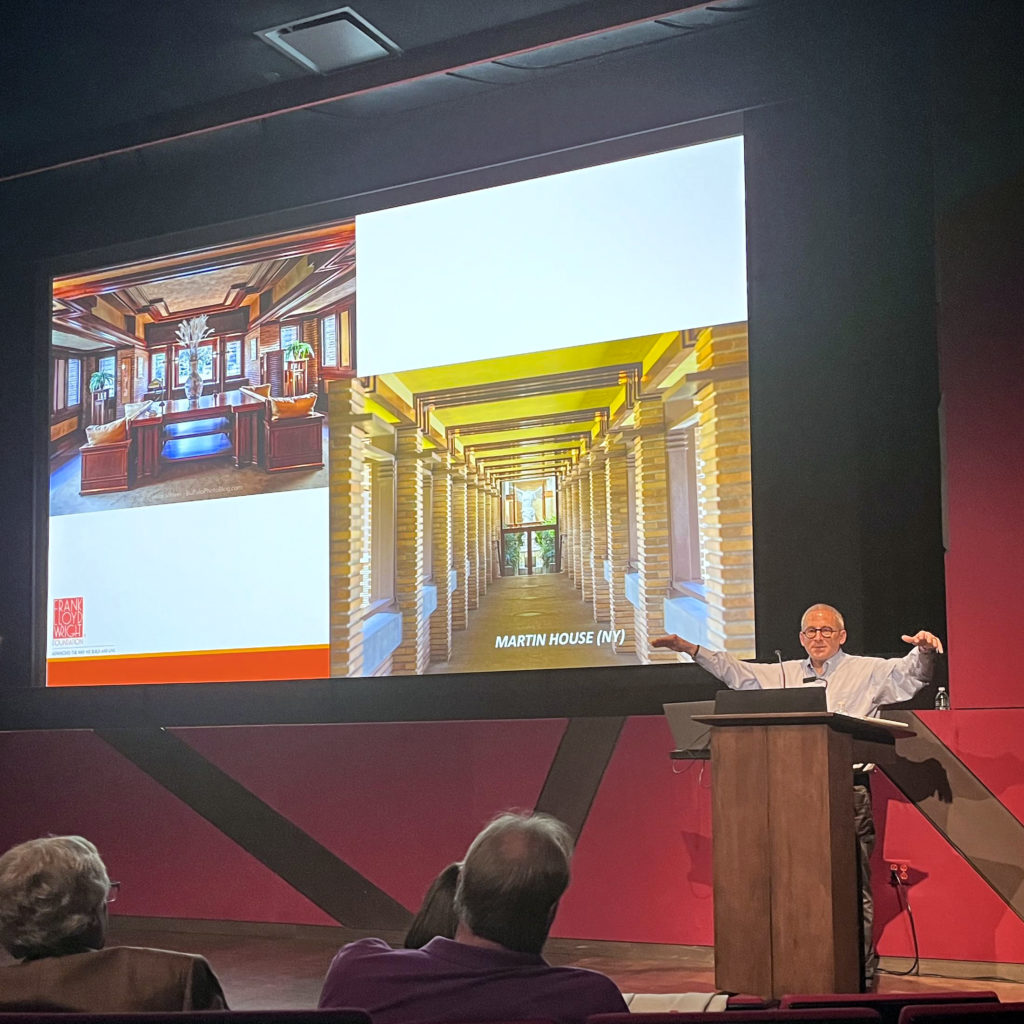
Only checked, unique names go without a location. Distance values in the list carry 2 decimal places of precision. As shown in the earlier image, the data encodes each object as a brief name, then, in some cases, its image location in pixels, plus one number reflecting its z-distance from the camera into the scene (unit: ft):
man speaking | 12.42
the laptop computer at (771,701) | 10.02
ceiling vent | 16.67
